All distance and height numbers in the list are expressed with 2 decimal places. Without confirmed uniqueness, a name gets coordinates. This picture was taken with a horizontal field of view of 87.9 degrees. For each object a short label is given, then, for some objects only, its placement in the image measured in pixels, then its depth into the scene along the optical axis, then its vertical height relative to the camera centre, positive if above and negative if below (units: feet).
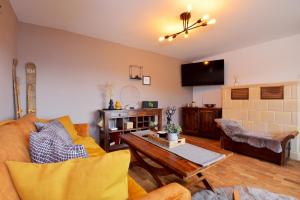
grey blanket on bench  8.47 -2.24
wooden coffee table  4.29 -1.90
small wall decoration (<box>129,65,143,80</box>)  12.70 +2.29
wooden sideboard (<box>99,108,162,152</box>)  10.18 -1.70
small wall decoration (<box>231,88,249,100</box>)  11.45 +0.39
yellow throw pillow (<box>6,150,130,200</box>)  2.29 -1.20
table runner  4.67 -1.82
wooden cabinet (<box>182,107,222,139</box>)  13.47 -2.07
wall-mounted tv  13.87 +2.46
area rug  5.53 -3.50
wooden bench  8.25 -3.02
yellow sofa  2.26 -1.09
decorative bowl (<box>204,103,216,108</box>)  14.51 -0.56
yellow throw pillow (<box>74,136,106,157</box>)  5.91 -1.96
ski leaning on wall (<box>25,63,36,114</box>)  8.67 +0.70
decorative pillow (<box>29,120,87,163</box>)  3.17 -1.07
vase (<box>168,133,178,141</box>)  6.16 -1.48
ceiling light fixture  6.89 +4.09
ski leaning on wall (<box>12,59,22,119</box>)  7.68 +0.33
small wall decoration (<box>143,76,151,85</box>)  13.51 +1.69
